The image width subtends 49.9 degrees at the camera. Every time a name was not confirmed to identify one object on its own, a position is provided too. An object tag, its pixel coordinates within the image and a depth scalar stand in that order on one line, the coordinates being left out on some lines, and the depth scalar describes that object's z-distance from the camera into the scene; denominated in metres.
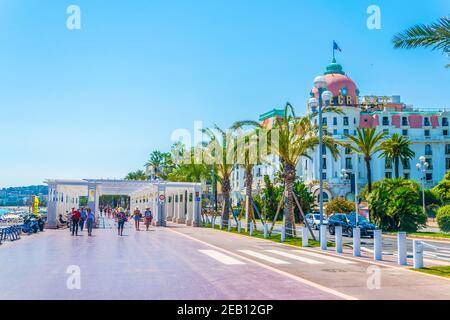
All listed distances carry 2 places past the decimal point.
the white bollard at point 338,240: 19.55
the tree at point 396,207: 36.56
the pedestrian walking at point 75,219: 28.00
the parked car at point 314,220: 39.73
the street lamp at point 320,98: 21.27
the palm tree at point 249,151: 29.59
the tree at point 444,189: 38.66
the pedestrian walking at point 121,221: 29.03
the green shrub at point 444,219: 35.81
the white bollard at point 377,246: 17.00
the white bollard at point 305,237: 22.12
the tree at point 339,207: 47.94
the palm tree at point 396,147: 60.56
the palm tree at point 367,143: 47.72
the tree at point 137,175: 103.00
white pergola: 36.12
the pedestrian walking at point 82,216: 32.19
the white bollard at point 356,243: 18.23
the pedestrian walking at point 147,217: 34.79
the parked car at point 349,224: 30.69
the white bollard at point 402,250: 15.29
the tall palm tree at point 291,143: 26.45
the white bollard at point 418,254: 14.30
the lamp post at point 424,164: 46.56
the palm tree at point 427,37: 14.74
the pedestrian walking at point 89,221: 28.33
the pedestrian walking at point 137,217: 33.81
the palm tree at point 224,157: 39.16
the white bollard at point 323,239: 20.79
